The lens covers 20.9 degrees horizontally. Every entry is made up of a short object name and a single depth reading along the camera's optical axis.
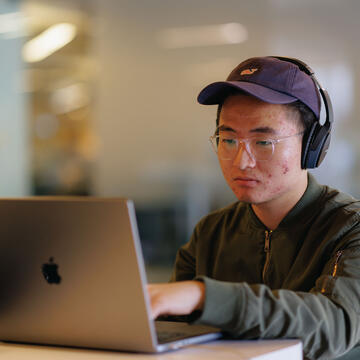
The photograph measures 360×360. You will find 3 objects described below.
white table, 1.45
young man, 1.72
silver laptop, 1.42
